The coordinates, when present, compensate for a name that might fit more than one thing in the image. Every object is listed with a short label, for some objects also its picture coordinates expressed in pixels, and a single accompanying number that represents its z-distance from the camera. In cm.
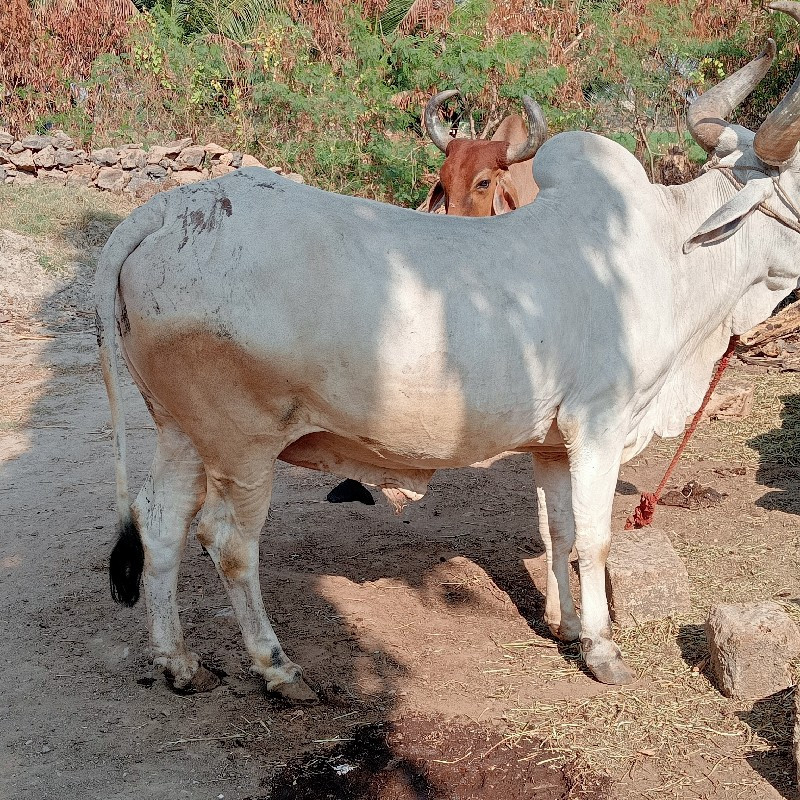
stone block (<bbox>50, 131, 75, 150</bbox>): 1267
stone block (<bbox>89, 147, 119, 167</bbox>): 1240
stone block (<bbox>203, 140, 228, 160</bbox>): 1255
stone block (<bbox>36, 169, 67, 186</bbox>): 1222
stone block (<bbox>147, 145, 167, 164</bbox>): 1245
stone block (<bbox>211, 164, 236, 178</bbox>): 1236
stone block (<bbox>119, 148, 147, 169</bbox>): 1234
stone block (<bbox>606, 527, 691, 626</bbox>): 392
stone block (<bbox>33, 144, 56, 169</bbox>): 1231
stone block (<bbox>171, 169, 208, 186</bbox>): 1219
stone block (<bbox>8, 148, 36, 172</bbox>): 1223
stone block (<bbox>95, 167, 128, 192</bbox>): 1206
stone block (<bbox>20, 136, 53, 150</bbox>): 1248
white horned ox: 303
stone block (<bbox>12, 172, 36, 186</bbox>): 1191
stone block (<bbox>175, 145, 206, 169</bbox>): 1232
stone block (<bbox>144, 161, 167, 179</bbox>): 1231
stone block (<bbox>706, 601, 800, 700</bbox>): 328
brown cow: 541
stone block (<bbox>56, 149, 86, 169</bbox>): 1239
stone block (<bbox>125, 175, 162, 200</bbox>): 1205
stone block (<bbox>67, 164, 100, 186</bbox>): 1228
